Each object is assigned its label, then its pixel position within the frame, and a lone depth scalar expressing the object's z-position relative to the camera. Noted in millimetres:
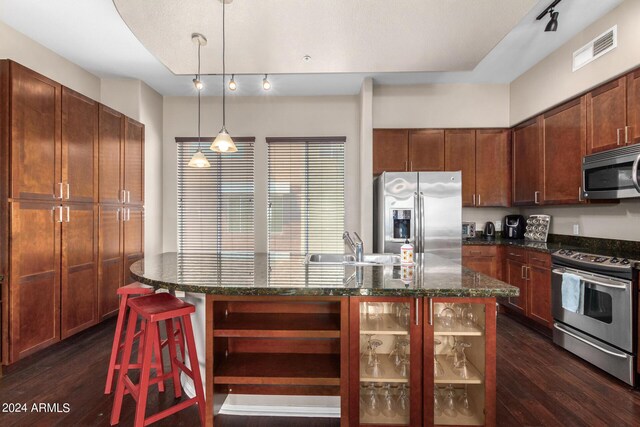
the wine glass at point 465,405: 1733
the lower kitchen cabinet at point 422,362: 1626
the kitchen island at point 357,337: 1609
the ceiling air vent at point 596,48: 2754
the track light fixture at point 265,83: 3841
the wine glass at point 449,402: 1731
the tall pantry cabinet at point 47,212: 2406
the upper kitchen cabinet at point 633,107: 2555
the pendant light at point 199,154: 2420
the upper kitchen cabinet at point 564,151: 3143
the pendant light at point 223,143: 2463
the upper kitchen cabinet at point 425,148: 4238
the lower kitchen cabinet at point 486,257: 3891
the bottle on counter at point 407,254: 2162
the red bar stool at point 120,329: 2211
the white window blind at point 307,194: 4531
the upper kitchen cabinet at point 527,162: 3715
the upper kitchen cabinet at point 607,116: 2689
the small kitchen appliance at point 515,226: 4188
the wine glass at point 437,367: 1708
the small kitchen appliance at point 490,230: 4352
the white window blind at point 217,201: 4586
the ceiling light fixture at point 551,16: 2664
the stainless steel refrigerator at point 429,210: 3709
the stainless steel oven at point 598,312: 2314
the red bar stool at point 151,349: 1719
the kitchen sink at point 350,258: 2549
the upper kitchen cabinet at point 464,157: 4238
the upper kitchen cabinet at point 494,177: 4238
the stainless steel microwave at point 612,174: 2488
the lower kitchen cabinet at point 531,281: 3176
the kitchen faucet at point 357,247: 2434
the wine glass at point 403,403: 1732
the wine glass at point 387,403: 1740
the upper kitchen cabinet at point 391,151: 4242
